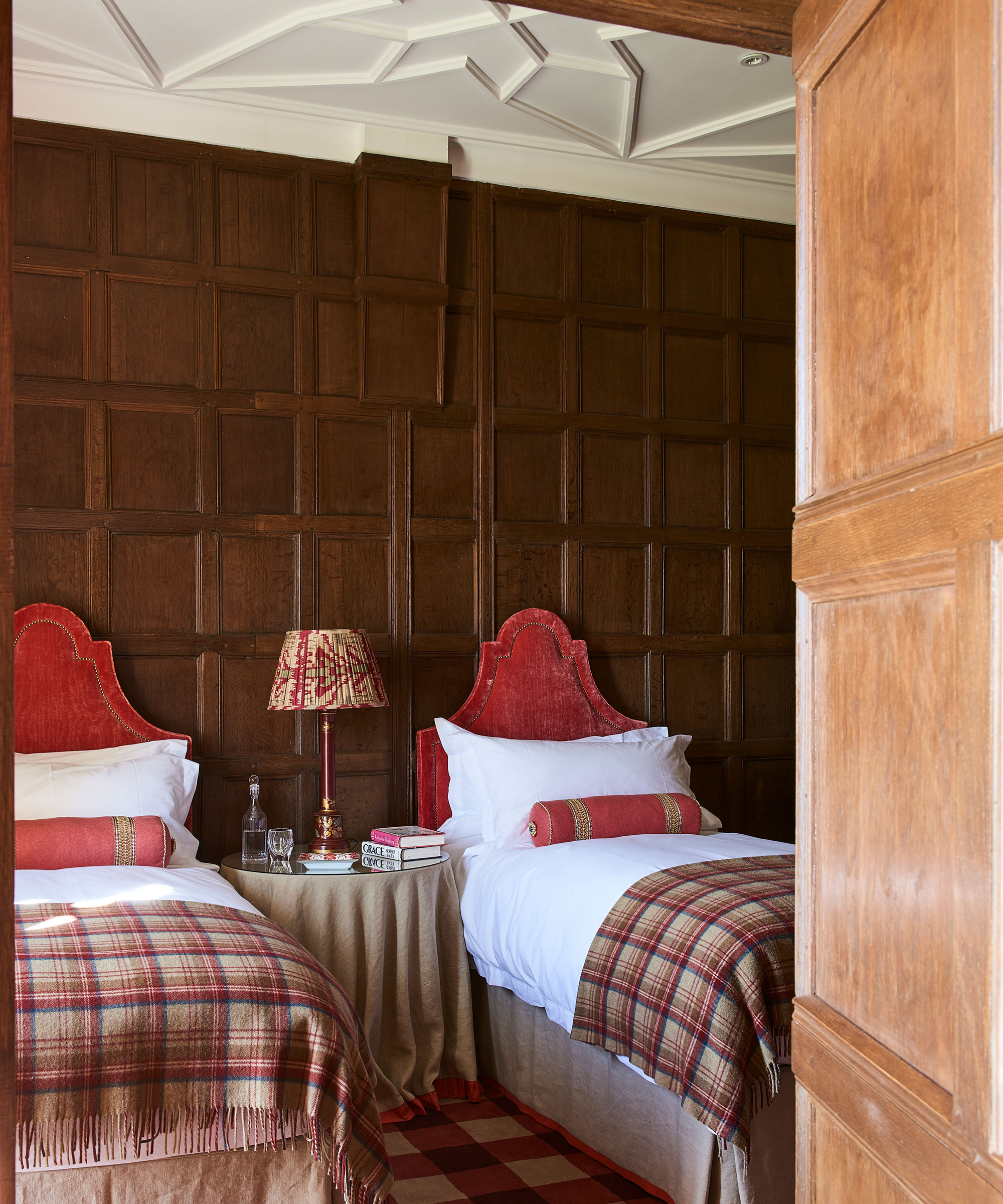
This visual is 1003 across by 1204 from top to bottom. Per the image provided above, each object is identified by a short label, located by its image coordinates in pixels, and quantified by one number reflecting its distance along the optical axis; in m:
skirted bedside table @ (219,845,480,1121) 3.36
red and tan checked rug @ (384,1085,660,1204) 2.80
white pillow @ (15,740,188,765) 3.57
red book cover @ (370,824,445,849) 3.53
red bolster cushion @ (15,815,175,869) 3.02
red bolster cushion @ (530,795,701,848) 3.53
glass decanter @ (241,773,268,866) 3.62
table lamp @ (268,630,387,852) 3.58
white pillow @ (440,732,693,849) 3.72
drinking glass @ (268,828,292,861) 3.54
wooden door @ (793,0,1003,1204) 1.09
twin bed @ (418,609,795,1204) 2.59
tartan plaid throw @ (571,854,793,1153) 2.49
